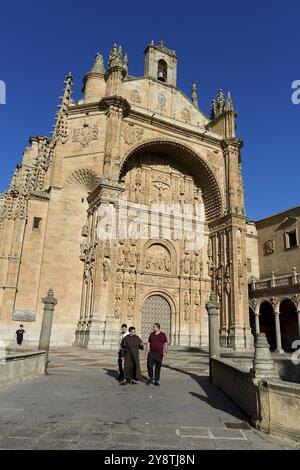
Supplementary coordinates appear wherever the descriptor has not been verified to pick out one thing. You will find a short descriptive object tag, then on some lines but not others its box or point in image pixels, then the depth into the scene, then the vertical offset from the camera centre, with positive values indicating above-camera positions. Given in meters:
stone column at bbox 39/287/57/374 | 9.30 +0.20
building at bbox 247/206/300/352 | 24.44 +4.80
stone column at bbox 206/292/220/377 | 9.12 +0.32
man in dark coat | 7.86 -0.53
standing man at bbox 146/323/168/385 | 7.94 -0.32
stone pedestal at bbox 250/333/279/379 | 4.55 -0.30
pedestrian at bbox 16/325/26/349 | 15.59 -0.26
